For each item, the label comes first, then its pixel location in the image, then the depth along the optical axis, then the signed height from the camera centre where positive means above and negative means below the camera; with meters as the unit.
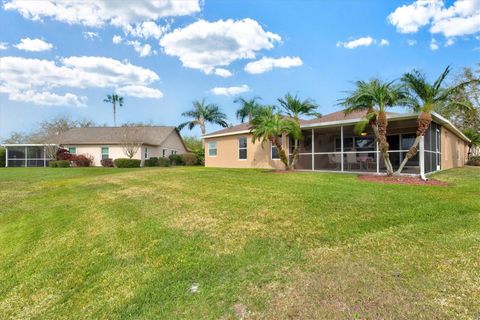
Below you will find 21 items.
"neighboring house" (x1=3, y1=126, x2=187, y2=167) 28.16 +1.49
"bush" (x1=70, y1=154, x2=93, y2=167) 27.36 +0.16
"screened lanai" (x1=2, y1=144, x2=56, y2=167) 28.75 +0.70
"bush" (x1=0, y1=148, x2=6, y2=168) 28.74 +0.44
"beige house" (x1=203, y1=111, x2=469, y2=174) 13.93 +0.81
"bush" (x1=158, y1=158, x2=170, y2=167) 27.94 -0.10
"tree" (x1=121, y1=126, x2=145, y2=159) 27.52 +1.81
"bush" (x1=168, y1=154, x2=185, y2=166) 29.19 +0.09
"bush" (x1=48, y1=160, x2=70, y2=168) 25.42 -0.14
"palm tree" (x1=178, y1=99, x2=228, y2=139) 36.09 +5.66
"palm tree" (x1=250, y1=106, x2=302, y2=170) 14.28 +1.65
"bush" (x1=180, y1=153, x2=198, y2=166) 29.00 +0.17
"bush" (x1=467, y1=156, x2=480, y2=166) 23.42 -0.25
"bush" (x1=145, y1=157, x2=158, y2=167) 28.00 -0.09
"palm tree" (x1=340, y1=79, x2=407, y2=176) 10.73 +2.19
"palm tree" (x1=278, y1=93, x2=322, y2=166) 14.90 +2.73
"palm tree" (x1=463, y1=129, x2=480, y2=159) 24.27 +1.76
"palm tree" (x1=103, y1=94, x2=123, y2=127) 50.19 +10.43
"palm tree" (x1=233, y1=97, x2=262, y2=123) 33.37 +6.11
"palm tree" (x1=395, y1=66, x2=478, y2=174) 10.01 +2.19
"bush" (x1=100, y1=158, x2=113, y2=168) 27.52 -0.10
